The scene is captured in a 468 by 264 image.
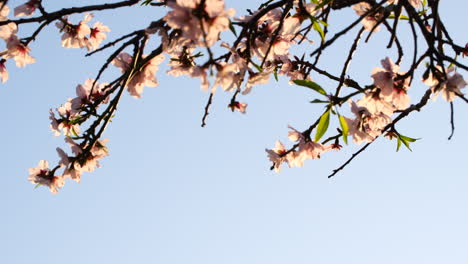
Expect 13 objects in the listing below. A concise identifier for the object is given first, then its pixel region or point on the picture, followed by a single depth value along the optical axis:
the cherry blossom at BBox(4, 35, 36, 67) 2.59
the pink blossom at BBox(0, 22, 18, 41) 2.50
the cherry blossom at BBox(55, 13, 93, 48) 2.89
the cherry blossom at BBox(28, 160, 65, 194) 2.81
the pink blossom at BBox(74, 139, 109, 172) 2.61
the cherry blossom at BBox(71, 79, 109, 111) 2.80
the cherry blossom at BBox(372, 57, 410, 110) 2.27
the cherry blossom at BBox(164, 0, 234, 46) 1.72
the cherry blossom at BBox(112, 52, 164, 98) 2.45
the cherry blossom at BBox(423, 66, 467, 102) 1.99
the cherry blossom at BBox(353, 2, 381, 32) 2.34
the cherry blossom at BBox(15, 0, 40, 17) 2.52
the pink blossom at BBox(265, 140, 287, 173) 2.91
